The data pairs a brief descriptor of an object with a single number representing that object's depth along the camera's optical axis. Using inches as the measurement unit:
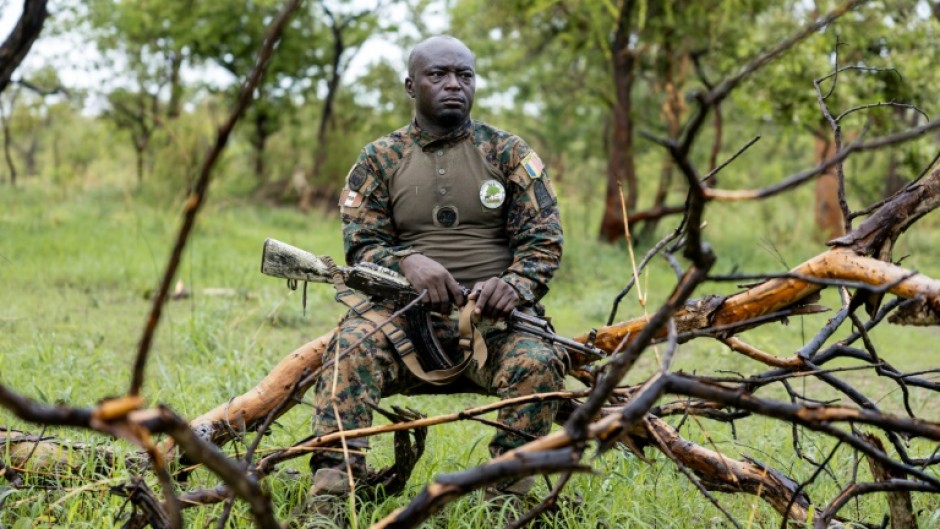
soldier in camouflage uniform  139.1
